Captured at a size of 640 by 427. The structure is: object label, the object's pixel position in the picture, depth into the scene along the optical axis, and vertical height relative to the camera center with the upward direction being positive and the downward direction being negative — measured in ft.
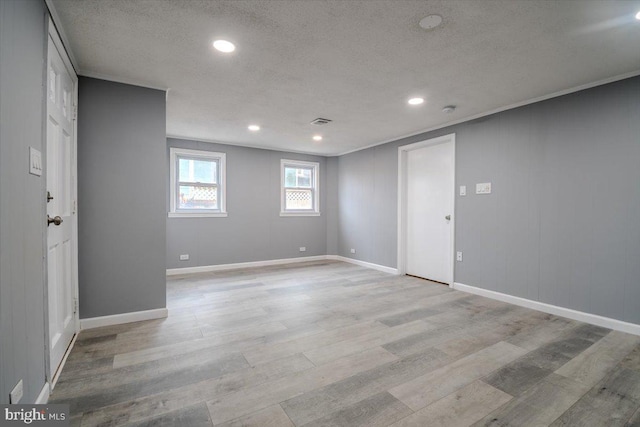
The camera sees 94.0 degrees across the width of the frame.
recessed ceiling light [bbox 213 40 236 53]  7.36 +4.11
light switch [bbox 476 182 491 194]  12.70 +0.95
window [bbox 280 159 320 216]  20.80 +1.50
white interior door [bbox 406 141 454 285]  14.71 -0.08
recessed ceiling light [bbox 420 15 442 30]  6.37 +4.11
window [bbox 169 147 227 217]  17.11 +1.53
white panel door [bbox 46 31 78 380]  6.64 +0.08
